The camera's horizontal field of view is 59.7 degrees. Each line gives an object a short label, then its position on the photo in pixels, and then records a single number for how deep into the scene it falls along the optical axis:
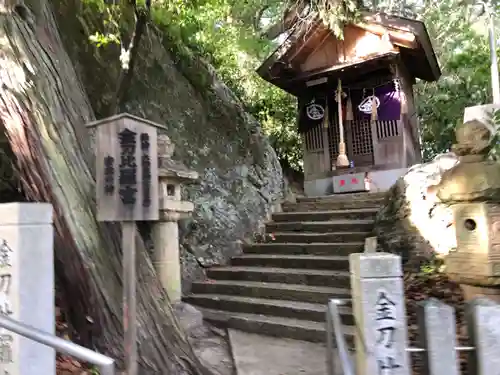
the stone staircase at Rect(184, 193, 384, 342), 6.23
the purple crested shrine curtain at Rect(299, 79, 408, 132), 11.71
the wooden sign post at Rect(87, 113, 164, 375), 3.60
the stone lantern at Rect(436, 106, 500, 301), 4.09
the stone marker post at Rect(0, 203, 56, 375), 3.07
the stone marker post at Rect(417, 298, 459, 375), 2.64
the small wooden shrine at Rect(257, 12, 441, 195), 11.51
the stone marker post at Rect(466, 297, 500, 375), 2.60
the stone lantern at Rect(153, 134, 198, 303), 6.37
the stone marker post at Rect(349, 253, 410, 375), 2.72
